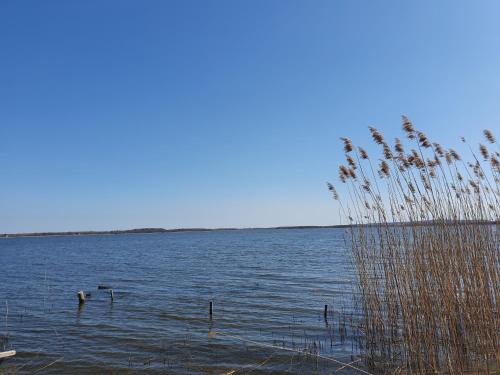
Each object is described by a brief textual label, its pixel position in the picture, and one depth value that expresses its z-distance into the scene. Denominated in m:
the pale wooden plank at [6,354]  7.71
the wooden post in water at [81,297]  15.90
